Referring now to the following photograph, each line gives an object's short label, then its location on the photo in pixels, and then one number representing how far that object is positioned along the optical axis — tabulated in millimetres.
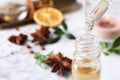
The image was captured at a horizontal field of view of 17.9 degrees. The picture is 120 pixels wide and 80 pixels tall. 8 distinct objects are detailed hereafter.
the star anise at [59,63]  377
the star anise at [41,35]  425
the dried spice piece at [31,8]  470
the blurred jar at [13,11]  462
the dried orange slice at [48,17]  452
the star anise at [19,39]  425
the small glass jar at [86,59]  329
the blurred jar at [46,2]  488
